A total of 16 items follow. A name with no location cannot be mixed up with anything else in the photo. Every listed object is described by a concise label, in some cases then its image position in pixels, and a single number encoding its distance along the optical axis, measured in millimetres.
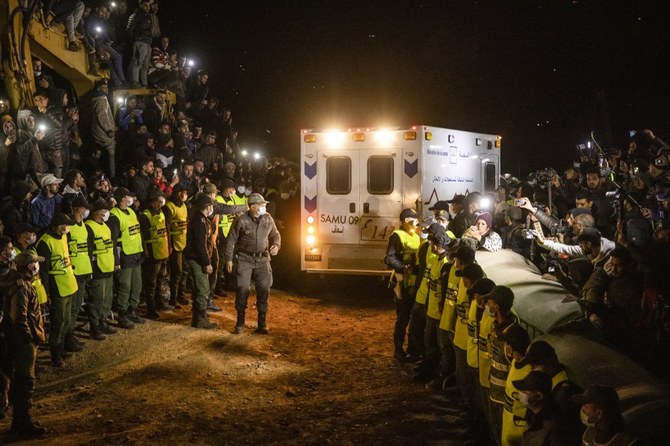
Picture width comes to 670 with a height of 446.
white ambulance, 11234
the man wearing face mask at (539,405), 3486
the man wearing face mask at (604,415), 2914
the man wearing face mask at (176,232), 10648
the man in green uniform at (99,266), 8789
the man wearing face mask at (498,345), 4434
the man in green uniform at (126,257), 9461
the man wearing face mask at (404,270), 7910
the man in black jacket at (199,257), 9672
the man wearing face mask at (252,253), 9406
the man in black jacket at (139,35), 16016
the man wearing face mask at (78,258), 8242
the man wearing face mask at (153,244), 10188
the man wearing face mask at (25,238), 6992
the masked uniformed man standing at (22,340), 5672
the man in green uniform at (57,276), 7590
